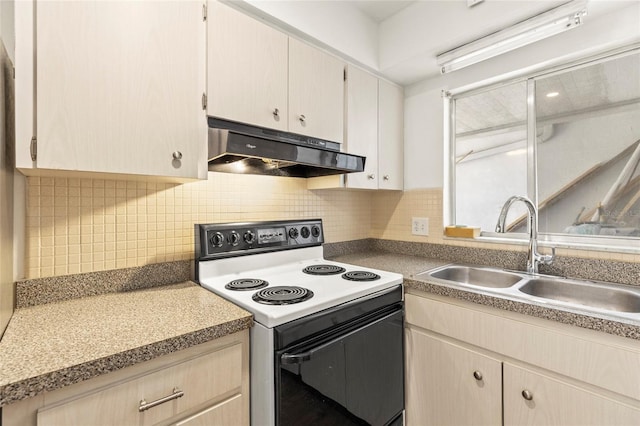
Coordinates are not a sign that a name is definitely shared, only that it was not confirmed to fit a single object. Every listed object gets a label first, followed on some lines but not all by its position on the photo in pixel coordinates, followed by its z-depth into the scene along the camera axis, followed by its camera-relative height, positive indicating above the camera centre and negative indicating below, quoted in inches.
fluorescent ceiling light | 53.0 +35.5
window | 58.9 +13.9
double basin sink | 49.8 -14.1
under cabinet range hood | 45.6 +10.8
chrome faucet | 60.3 -5.5
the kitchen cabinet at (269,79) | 49.4 +25.6
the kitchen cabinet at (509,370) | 39.2 -24.2
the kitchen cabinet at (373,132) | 70.7 +21.2
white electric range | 39.1 -14.2
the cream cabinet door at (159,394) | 27.9 -18.9
